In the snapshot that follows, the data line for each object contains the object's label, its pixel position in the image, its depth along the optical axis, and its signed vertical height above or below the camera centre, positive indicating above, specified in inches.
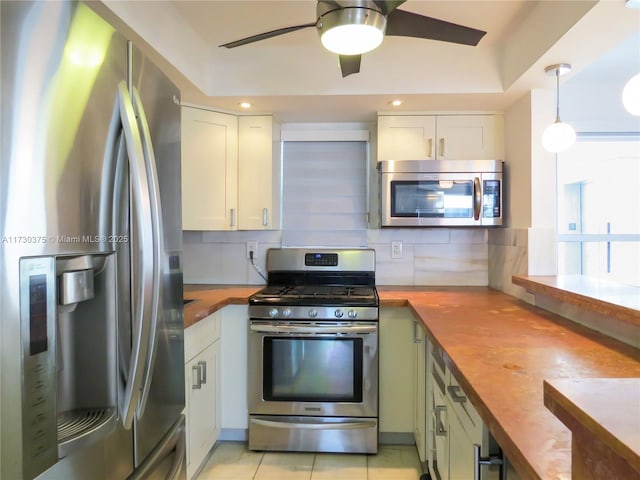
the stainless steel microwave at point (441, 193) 97.2 +10.6
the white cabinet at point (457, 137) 100.5 +25.0
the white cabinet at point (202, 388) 74.1 -31.1
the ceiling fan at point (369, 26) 49.6 +28.7
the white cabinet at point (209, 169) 94.6 +16.8
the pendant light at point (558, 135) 71.0 +18.0
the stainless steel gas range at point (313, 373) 88.4 -31.1
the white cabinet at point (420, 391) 79.4 -33.1
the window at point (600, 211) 114.1 +6.9
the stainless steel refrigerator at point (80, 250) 26.9 -1.1
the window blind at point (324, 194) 115.4 +12.3
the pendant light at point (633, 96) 47.8 +17.1
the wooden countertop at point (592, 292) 52.3 -9.4
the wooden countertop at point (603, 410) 17.9 -9.2
